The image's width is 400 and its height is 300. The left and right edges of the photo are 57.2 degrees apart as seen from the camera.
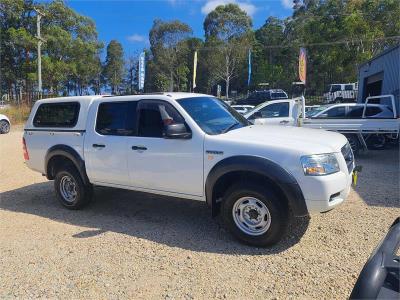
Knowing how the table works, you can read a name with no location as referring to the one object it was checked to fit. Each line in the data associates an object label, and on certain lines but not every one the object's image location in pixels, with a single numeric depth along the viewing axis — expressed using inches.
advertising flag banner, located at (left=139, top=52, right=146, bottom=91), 1315.2
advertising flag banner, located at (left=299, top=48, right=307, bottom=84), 1170.0
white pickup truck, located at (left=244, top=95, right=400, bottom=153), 399.2
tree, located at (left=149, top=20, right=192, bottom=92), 2167.8
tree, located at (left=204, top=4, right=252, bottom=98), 1983.3
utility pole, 1190.9
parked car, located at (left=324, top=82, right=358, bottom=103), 1285.3
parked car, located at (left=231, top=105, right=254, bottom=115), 821.1
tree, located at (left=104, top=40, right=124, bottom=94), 2399.1
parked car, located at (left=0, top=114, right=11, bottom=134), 746.8
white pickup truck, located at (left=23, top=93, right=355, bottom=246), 158.9
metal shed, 602.5
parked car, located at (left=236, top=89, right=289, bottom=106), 1253.1
